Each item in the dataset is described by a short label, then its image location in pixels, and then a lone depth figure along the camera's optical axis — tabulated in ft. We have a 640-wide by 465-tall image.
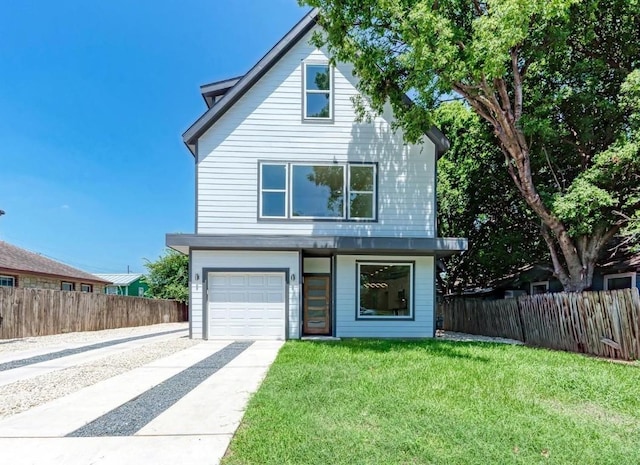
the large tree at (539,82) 26.96
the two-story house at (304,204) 35.96
